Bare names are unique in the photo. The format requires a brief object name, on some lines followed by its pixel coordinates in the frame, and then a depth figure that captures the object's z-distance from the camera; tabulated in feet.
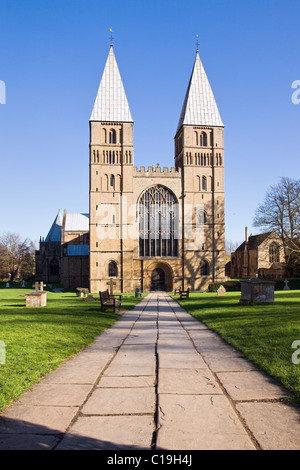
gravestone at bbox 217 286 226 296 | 95.14
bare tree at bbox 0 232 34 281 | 238.27
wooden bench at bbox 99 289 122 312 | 56.42
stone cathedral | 132.46
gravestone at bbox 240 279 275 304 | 58.70
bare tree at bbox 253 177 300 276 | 142.20
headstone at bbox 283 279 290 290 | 123.44
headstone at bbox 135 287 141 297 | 103.50
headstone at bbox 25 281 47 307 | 64.23
